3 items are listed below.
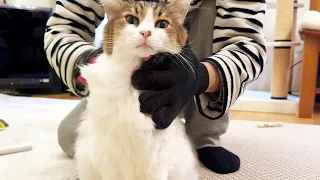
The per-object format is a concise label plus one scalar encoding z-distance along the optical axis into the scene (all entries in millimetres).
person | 876
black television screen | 2615
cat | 662
